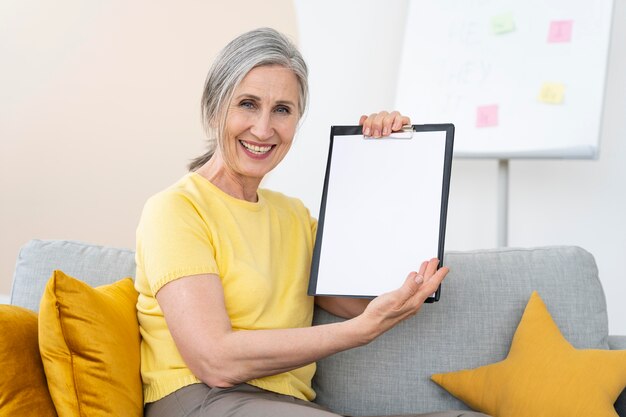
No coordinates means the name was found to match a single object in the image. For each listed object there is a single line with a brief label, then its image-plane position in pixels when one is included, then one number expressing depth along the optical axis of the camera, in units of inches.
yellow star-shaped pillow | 67.3
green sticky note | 121.0
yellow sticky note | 116.6
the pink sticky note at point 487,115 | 121.1
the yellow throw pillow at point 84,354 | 57.6
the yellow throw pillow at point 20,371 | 54.6
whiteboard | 115.4
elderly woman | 59.9
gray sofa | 73.6
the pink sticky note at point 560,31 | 117.3
